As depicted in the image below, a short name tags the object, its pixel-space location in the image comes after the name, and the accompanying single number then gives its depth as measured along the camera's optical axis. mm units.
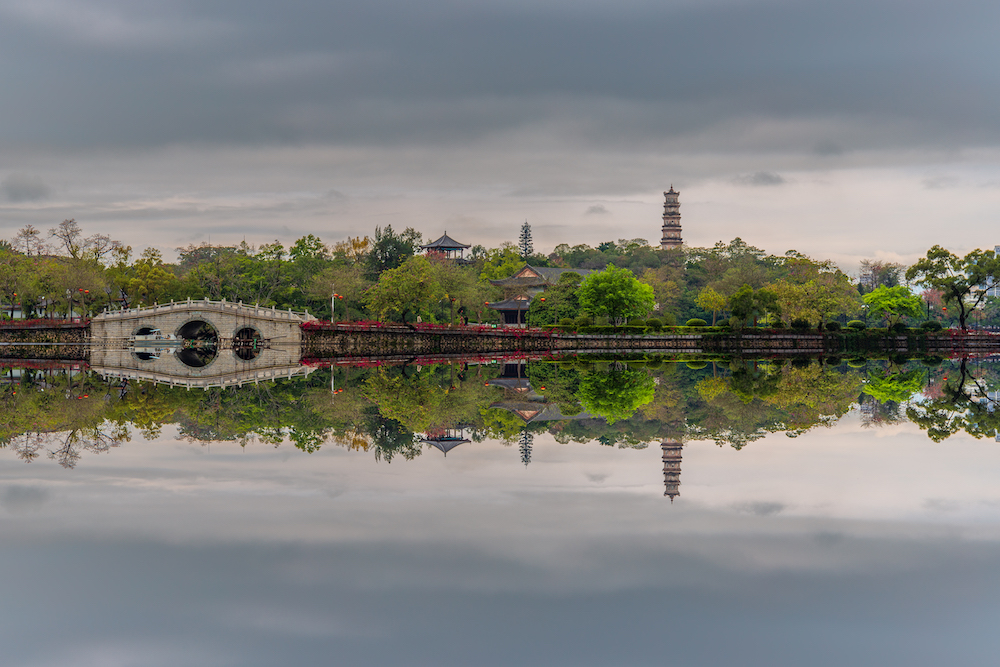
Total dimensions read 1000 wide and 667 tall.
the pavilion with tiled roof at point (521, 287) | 81544
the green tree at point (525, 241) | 138500
